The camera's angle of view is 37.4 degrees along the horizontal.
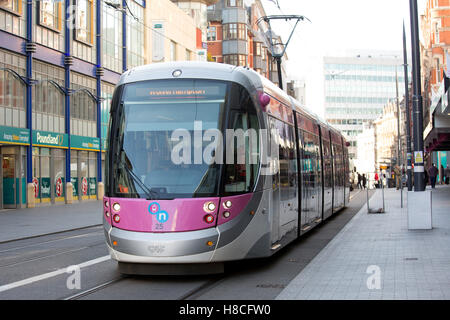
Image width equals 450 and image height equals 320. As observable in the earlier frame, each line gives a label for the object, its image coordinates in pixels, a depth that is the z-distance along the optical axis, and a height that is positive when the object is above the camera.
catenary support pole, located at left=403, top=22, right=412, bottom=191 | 32.31 +1.64
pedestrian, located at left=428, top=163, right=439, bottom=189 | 44.34 -0.41
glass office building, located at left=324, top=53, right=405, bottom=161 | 141.50 +17.58
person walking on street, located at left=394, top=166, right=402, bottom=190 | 50.16 -1.04
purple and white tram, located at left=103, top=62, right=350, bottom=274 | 8.91 +0.02
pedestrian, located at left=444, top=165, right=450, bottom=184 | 56.72 -0.73
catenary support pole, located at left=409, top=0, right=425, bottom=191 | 16.03 +1.48
